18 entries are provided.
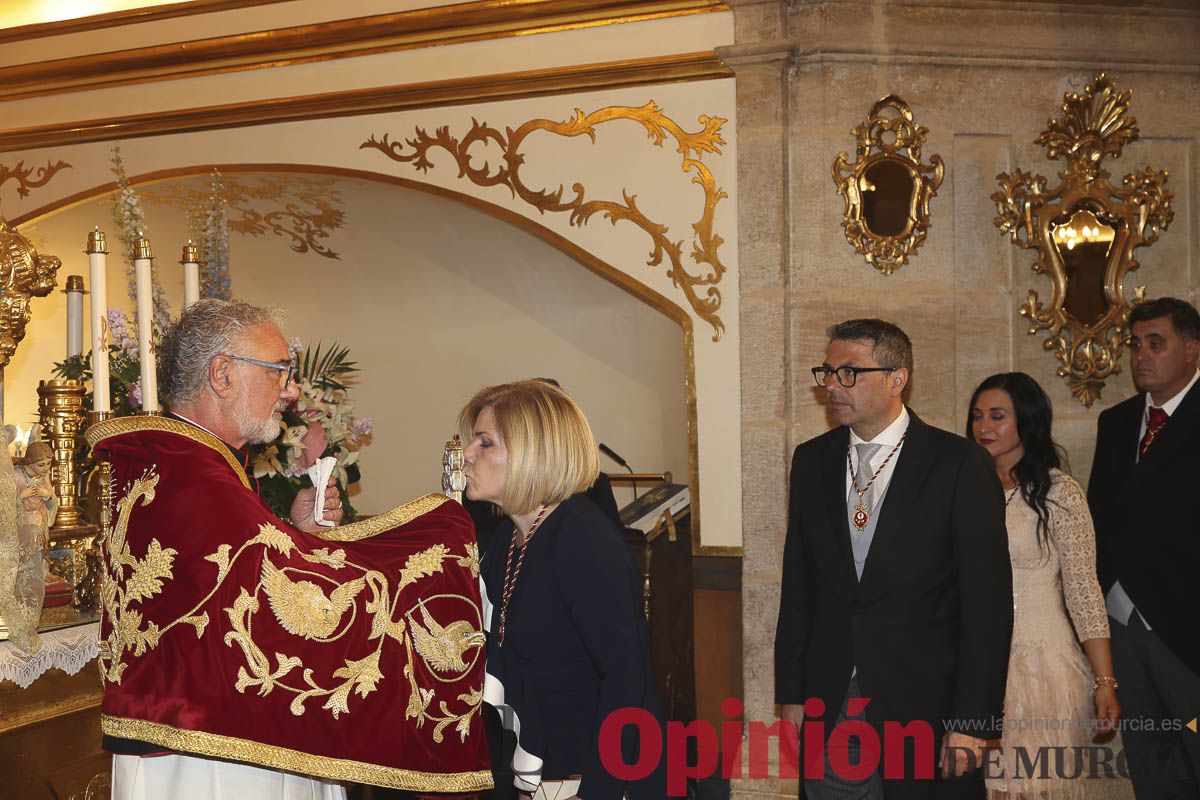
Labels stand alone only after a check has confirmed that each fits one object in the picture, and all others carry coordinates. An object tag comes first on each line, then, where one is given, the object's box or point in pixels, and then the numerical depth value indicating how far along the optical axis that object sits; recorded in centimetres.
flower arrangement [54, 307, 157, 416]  315
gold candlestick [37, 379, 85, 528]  282
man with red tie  385
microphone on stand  585
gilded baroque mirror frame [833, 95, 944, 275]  455
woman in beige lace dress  347
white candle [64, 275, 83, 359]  301
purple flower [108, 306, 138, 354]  316
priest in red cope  198
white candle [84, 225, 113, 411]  269
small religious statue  238
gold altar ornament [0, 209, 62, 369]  268
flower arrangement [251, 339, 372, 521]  334
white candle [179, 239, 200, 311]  294
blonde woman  225
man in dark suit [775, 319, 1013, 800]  295
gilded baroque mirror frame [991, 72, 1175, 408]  457
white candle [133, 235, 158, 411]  266
